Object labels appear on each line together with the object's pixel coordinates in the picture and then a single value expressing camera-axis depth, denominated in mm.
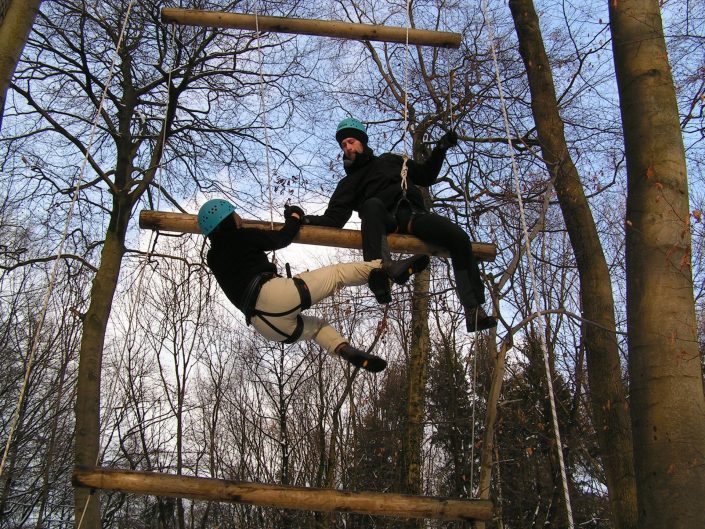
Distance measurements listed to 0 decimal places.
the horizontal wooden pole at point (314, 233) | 4258
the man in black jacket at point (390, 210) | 4156
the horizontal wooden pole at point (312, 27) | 5289
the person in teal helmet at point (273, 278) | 3963
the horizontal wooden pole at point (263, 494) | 3498
